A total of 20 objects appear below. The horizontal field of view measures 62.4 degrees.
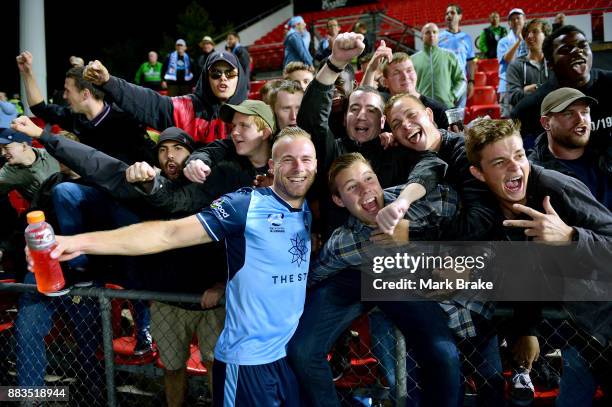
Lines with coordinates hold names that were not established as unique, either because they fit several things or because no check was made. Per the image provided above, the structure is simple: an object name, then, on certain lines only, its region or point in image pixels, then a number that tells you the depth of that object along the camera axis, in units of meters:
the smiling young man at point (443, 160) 2.36
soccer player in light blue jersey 2.37
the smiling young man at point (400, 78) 3.56
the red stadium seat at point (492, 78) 9.68
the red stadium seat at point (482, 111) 7.06
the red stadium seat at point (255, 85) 12.02
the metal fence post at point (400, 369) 2.43
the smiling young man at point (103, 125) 3.68
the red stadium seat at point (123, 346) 3.81
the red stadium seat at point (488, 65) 9.97
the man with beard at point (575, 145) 2.69
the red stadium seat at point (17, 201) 6.27
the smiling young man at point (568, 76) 3.19
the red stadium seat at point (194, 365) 3.71
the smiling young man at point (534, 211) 2.12
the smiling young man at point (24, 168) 4.16
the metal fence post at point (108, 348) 2.86
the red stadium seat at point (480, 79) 9.51
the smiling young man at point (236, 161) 2.90
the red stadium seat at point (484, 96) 8.60
